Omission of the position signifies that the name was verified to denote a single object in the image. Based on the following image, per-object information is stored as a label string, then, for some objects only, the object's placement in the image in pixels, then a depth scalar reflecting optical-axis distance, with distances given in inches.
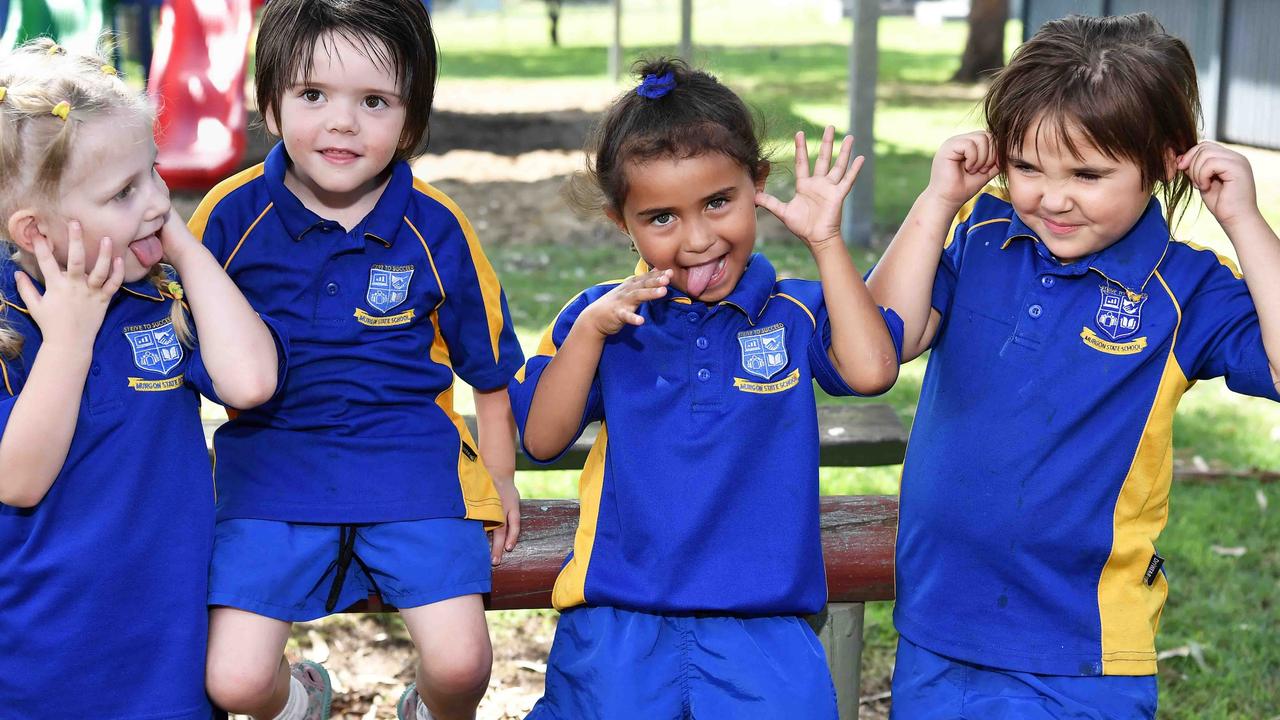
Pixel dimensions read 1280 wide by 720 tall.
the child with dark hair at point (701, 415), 94.7
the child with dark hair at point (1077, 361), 93.0
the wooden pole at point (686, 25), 443.9
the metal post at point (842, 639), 107.2
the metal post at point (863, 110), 342.0
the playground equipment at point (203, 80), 300.4
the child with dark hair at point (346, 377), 101.7
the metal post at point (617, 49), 609.1
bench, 106.9
